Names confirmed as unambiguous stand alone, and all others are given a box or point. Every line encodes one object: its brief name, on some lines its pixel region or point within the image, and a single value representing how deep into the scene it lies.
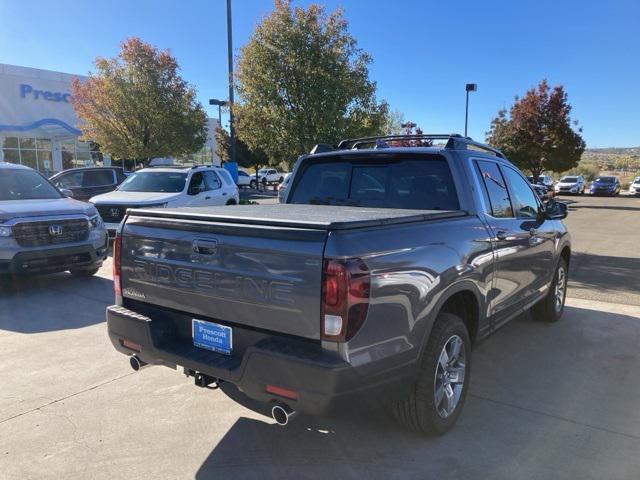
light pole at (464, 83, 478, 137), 26.75
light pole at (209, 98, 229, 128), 30.16
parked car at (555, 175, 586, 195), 37.56
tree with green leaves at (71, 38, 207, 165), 19.92
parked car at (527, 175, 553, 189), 34.03
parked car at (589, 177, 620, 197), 36.78
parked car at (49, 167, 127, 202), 13.34
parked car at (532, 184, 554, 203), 23.88
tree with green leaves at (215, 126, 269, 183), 50.44
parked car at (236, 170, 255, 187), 38.88
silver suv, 6.65
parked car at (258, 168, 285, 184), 43.84
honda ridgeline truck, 2.51
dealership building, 28.94
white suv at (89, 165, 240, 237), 10.37
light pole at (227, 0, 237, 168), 16.12
